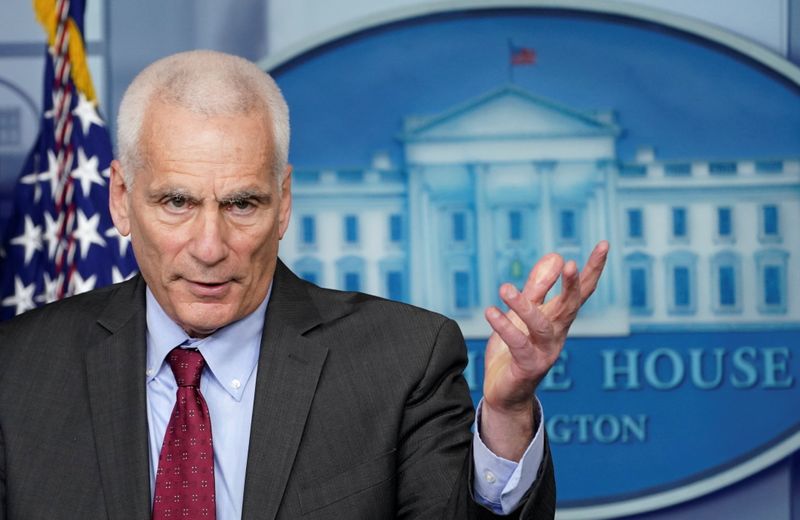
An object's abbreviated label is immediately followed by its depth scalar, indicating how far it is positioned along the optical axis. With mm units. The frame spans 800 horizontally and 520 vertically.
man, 3288
